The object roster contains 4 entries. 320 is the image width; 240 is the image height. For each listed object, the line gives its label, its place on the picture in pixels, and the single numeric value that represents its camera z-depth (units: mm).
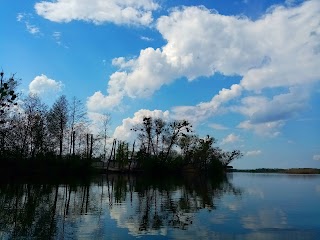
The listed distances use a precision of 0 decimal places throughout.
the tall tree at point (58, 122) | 42470
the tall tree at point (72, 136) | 45121
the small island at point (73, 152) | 34777
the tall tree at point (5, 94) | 22569
